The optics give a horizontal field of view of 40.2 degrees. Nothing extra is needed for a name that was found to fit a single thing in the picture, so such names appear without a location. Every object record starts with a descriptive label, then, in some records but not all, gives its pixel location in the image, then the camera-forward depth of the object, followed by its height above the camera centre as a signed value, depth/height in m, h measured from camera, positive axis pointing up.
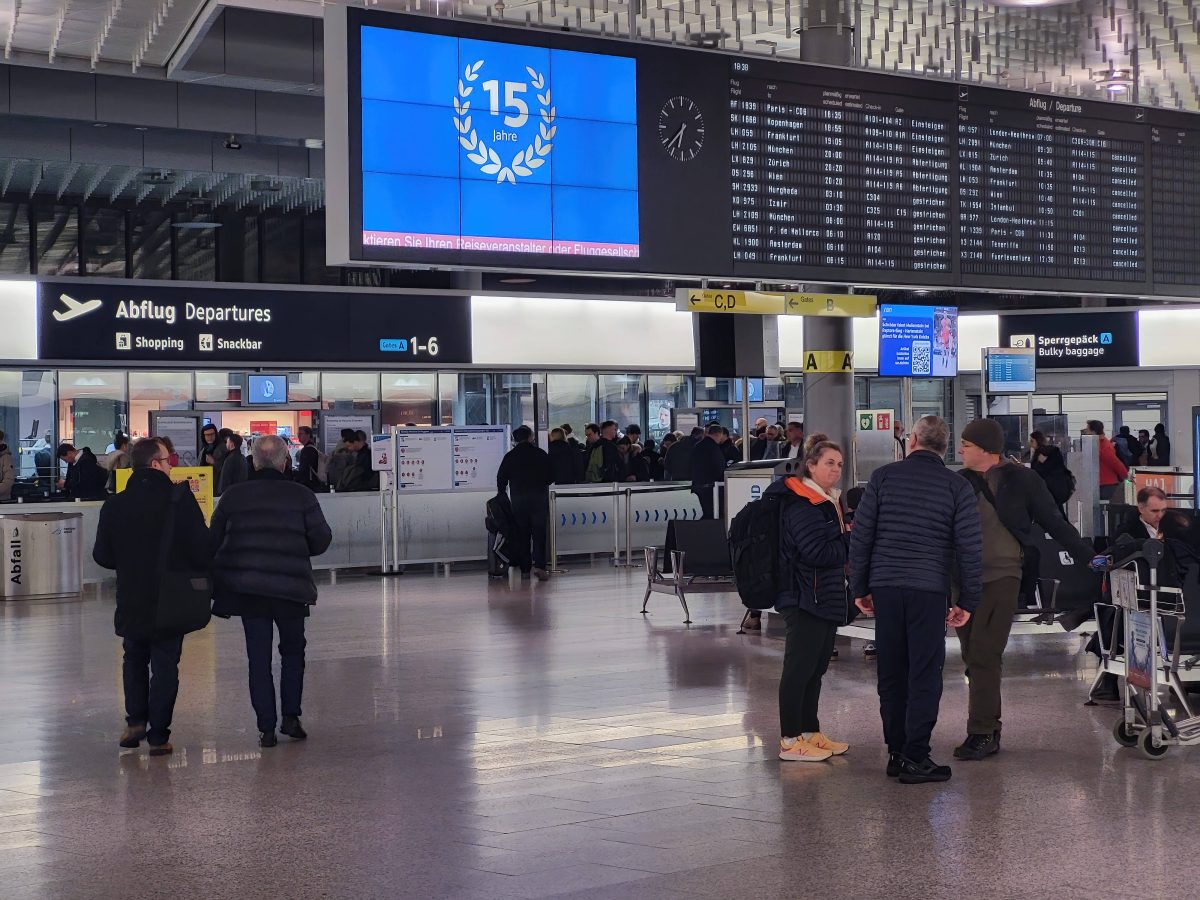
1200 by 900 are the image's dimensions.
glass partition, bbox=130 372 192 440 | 25.41 +0.57
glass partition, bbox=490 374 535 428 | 27.83 +0.45
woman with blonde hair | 8.09 -0.83
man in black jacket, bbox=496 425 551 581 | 20.22 -0.79
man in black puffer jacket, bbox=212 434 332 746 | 8.86 -0.71
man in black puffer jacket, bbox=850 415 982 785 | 7.62 -0.74
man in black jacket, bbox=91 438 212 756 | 8.70 -0.69
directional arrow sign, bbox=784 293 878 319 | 14.23 +1.02
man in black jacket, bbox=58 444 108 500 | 21.66 -0.63
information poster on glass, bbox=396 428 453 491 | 21.20 -0.43
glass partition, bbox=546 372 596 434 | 28.17 +0.44
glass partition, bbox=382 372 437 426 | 27.25 +0.47
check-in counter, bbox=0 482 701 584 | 21.09 -1.30
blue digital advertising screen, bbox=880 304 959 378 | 18.67 +0.90
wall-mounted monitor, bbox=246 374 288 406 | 25.72 +0.63
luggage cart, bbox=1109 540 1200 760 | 8.13 -1.28
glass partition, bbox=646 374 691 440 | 29.31 +0.40
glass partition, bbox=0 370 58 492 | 24.70 +0.27
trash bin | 18.23 -1.35
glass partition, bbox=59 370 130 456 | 25.03 +0.39
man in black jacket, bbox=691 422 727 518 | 21.56 -0.62
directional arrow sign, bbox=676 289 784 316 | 13.59 +1.02
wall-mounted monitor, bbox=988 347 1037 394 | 19.30 +0.55
